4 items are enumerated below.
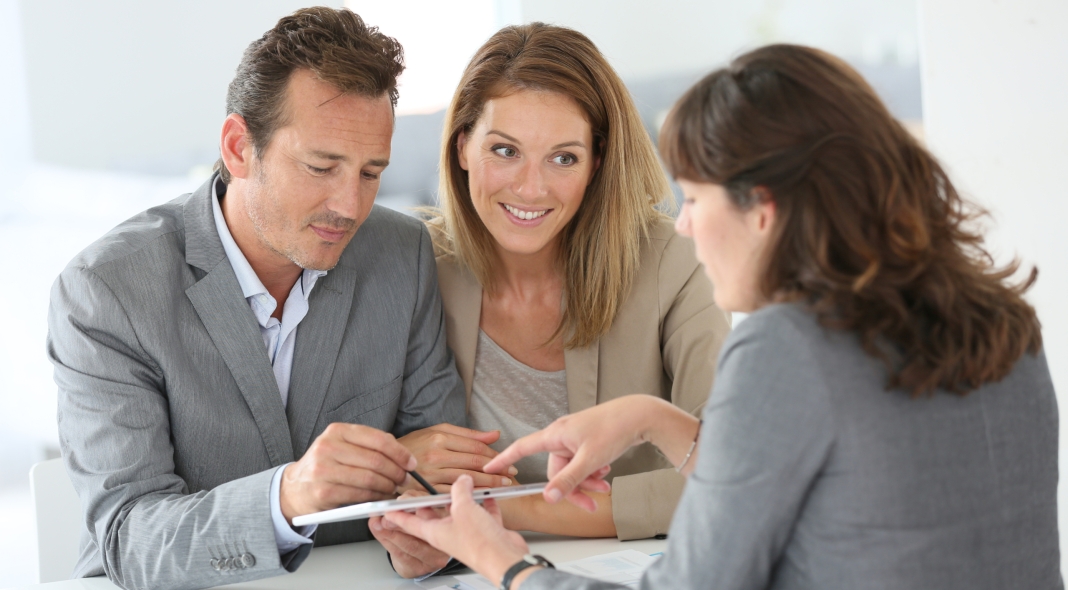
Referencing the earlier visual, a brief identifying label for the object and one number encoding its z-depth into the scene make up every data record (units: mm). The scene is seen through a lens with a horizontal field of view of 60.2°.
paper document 1542
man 1565
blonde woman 2076
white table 1594
